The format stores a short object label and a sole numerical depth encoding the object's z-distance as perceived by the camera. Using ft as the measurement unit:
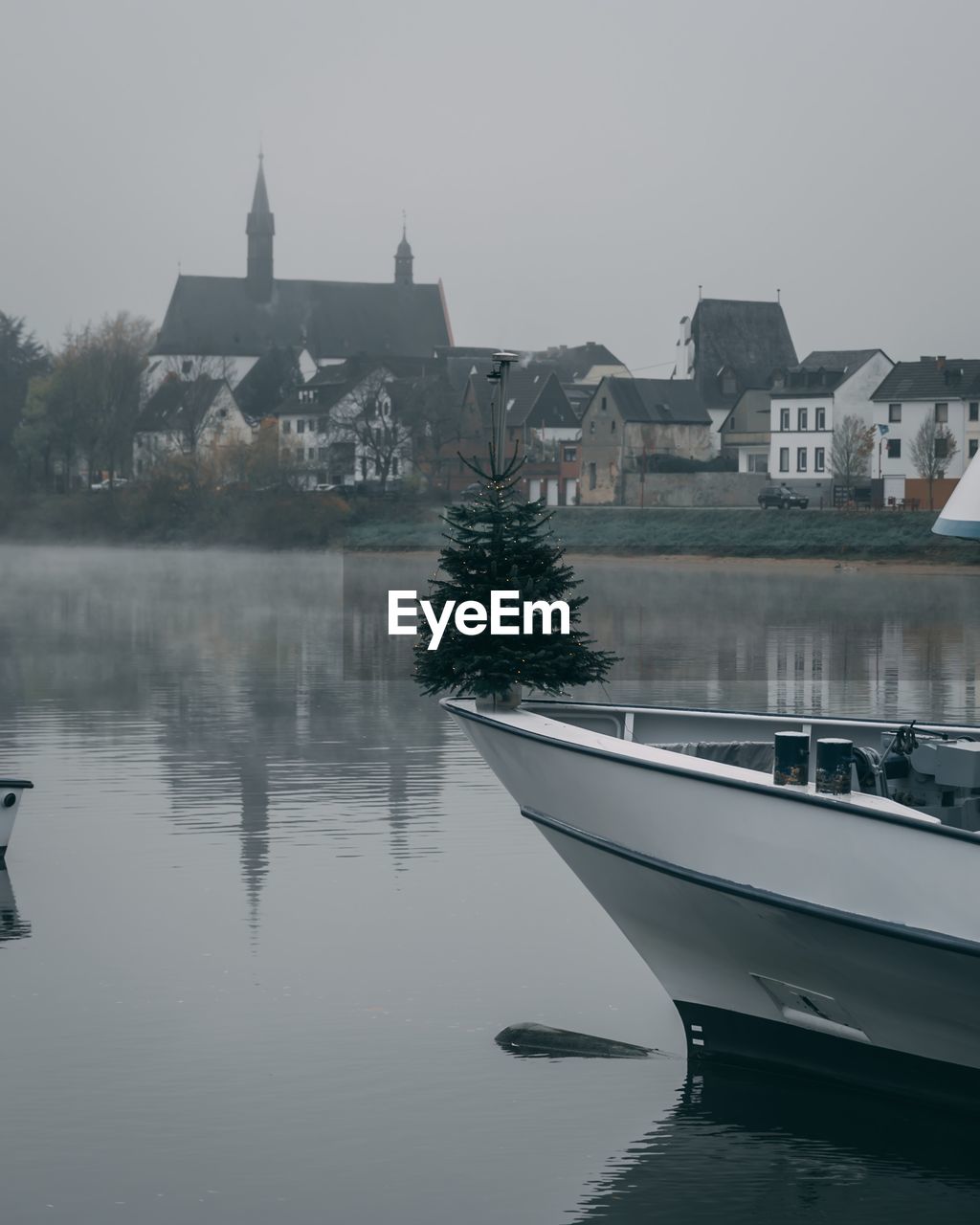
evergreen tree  35.63
